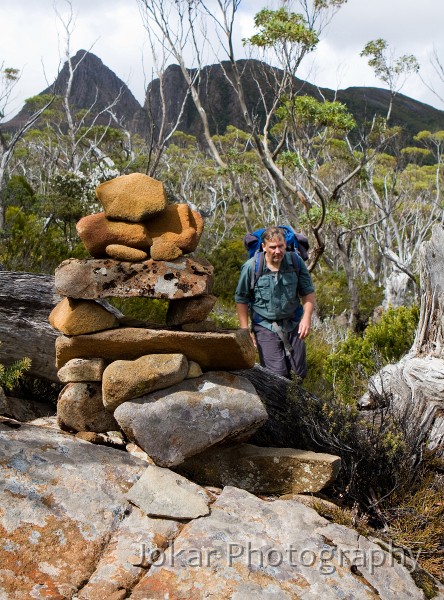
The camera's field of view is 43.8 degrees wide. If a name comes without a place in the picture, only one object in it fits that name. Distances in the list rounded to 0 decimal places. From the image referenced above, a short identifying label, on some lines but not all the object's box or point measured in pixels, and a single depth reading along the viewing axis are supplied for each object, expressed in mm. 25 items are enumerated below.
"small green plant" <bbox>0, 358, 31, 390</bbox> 3473
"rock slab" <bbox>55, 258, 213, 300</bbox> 3225
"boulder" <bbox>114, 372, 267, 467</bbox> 2986
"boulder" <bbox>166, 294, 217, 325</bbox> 3344
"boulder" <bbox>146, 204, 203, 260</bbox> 3307
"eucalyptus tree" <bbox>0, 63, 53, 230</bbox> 11756
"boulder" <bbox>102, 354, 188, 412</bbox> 3096
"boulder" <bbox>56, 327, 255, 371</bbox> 3209
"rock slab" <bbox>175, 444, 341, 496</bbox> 3076
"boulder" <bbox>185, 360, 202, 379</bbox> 3279
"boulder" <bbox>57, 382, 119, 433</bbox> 3303
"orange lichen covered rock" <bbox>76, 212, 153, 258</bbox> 3271
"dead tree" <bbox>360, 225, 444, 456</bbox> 3904
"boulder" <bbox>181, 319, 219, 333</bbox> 3371
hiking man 4160
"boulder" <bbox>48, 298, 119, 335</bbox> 3242
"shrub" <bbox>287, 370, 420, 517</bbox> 3195
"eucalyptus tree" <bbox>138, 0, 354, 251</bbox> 9859
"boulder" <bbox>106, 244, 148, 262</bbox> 3264
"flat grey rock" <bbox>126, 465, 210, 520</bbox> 2594
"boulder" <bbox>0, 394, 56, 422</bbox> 3890
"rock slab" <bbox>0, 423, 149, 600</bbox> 2199
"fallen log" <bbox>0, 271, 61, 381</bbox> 4258
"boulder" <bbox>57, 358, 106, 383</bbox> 3303
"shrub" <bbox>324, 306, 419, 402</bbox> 6398
